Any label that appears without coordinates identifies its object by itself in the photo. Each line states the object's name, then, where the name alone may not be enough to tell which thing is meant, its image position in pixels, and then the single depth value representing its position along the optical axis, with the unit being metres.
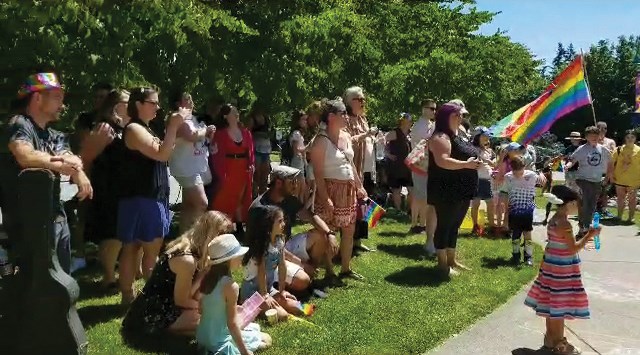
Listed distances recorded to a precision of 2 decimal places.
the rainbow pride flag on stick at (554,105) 9.99
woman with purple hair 7.13
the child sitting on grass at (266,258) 5.62
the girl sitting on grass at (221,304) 4.57
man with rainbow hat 3.87
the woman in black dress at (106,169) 5.64
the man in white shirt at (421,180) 9.48
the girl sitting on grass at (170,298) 4.88
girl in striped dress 5.22
